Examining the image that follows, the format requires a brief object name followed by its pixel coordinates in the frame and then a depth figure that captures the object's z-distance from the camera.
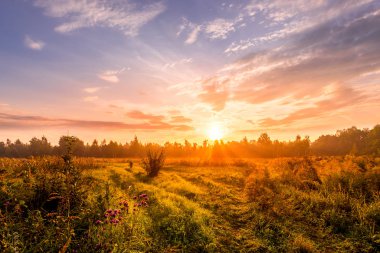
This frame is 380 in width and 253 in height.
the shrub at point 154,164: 17.75
